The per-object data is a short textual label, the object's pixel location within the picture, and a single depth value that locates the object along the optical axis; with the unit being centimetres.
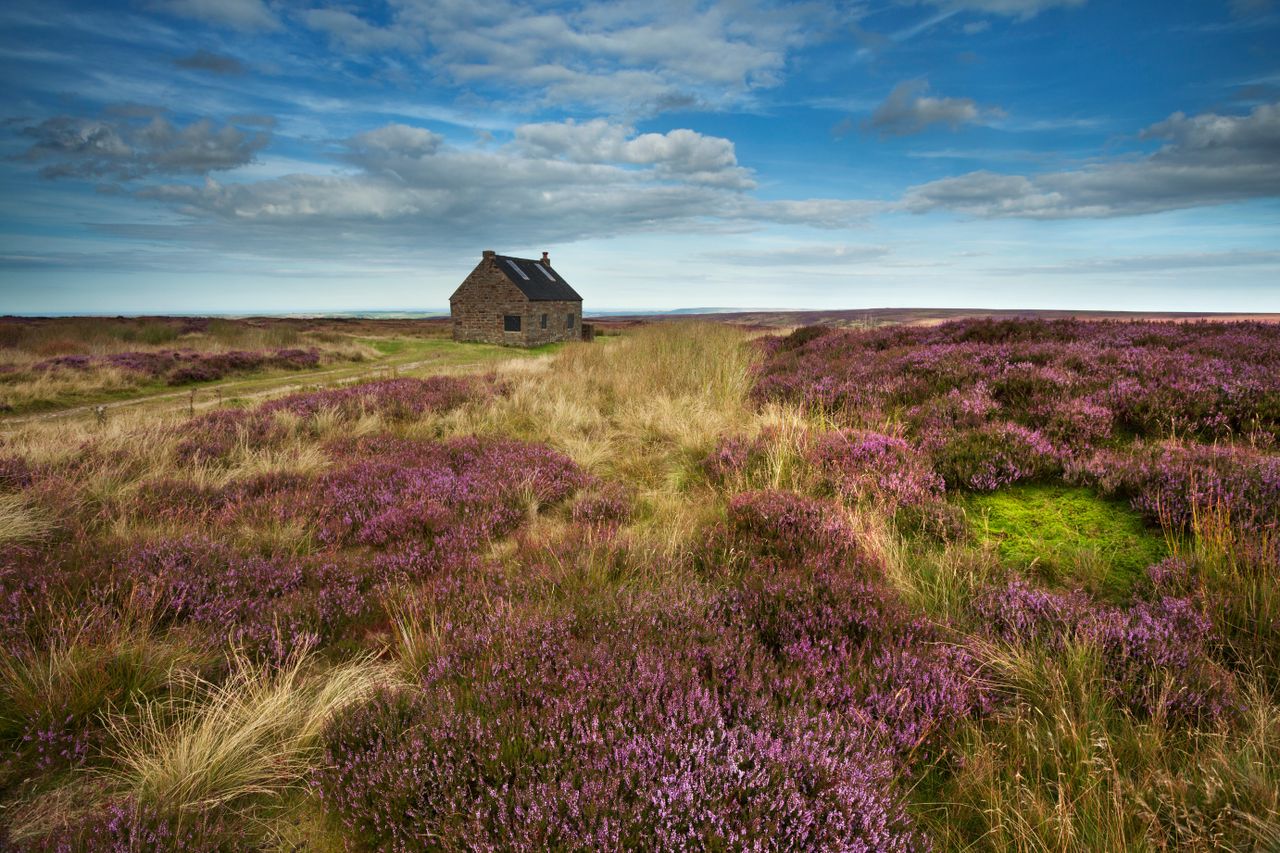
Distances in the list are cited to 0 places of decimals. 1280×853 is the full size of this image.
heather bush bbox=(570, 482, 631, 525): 543
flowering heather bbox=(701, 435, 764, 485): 621
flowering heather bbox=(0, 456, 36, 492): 586
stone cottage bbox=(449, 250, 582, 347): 3994
